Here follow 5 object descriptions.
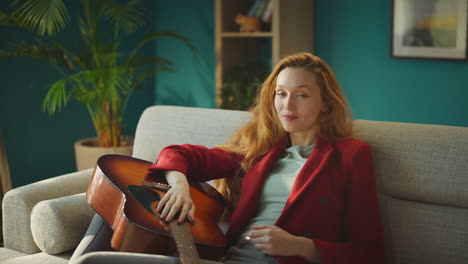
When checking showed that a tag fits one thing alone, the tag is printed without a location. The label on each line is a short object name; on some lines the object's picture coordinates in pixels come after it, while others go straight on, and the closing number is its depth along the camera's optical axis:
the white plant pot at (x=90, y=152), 3.39
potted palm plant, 3.22
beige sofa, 1.60
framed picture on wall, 2.95
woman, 1.53
